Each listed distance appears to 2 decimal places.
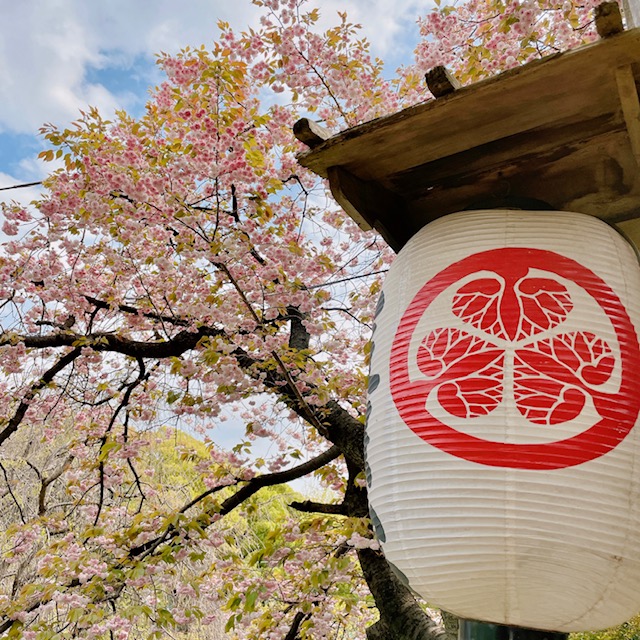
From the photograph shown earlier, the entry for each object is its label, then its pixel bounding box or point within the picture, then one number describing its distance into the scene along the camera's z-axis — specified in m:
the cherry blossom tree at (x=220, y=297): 3.20
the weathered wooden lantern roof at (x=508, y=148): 1.47
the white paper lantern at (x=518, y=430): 1.22
